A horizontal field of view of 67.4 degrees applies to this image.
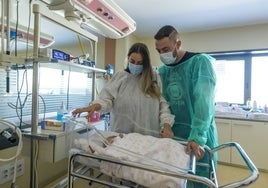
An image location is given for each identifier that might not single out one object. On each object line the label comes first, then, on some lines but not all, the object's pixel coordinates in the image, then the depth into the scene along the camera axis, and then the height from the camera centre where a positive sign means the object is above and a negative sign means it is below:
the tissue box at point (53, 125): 1.17 -0.21
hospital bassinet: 0.66 -0.28
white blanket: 0.71 -0.26
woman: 1.26 -0.05
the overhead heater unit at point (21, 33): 1.59 +0.48
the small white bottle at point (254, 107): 3.15 -0.19
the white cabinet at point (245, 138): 2.85 -0.64
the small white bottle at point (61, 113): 1.37 -0.16
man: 1.08 +0.05
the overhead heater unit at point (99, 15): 1.35 +0.58
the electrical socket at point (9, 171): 1.40 -0.60
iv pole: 1.14 +0.01
